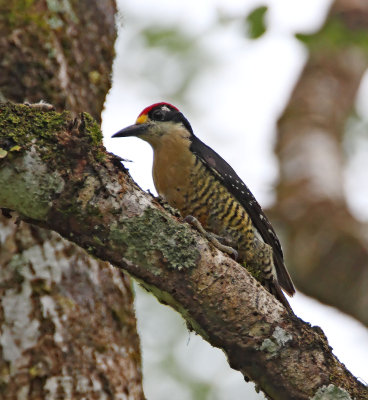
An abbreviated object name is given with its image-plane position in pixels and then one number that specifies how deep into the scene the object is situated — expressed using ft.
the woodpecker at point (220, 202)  28.91
